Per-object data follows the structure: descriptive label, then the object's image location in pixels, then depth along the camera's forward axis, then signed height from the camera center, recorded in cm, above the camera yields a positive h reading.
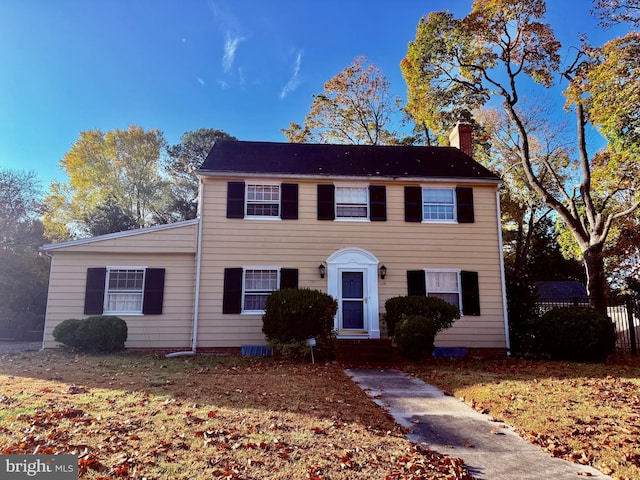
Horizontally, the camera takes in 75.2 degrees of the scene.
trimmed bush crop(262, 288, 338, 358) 1046 -38
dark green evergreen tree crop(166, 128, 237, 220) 2906 +1025
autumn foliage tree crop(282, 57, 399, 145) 2450 +1160
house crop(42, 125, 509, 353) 1205 +148
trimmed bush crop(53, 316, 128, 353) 1091 -76
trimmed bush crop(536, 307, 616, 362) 1066 -70
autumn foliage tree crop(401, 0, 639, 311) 1439 +881
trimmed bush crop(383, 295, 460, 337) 1122 -9
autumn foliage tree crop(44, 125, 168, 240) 2755 +842
